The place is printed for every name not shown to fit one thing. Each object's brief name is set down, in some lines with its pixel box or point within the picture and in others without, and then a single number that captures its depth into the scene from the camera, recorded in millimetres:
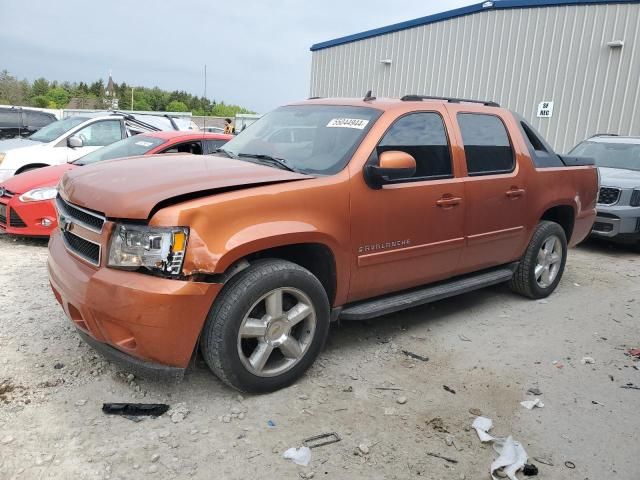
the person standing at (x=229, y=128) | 18341
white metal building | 12773
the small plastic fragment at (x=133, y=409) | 3018
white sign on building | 14086
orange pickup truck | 2855
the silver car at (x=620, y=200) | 7719
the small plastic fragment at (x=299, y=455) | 2697
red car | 6281
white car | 8047
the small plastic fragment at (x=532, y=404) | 3355
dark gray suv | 16516
